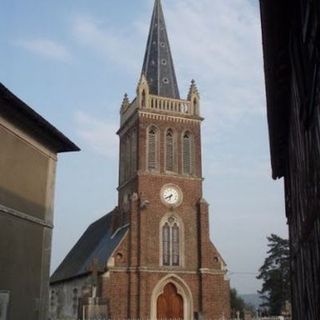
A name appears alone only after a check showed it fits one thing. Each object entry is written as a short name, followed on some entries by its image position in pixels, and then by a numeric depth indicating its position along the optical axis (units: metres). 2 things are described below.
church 32.09
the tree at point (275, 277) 46.91
